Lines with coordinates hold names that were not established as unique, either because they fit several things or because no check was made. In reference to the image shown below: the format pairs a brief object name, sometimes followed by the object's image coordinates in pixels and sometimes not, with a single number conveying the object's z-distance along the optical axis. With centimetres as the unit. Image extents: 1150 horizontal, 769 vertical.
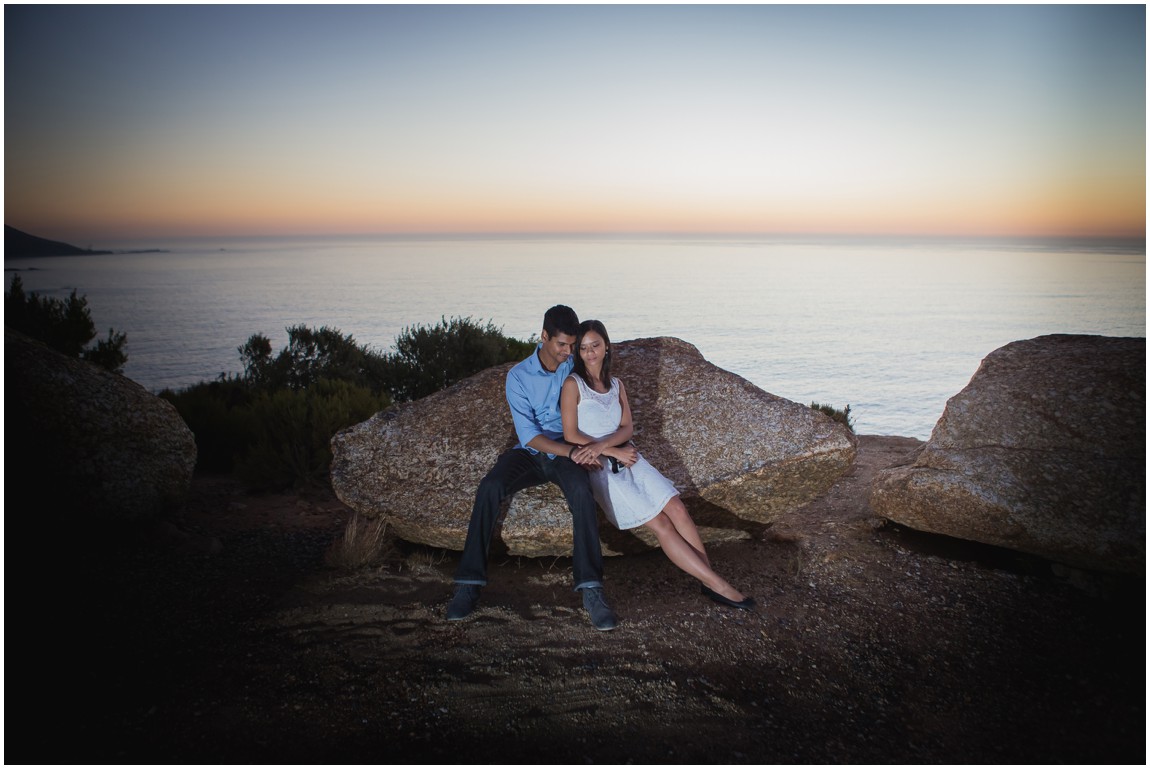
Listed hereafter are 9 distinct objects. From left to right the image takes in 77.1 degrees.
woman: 451
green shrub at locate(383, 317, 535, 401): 998
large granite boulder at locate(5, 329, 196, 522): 505
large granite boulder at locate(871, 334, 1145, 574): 475
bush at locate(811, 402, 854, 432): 1015
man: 438
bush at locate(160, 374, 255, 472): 753
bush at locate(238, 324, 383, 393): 1034
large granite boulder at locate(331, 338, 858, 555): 506
